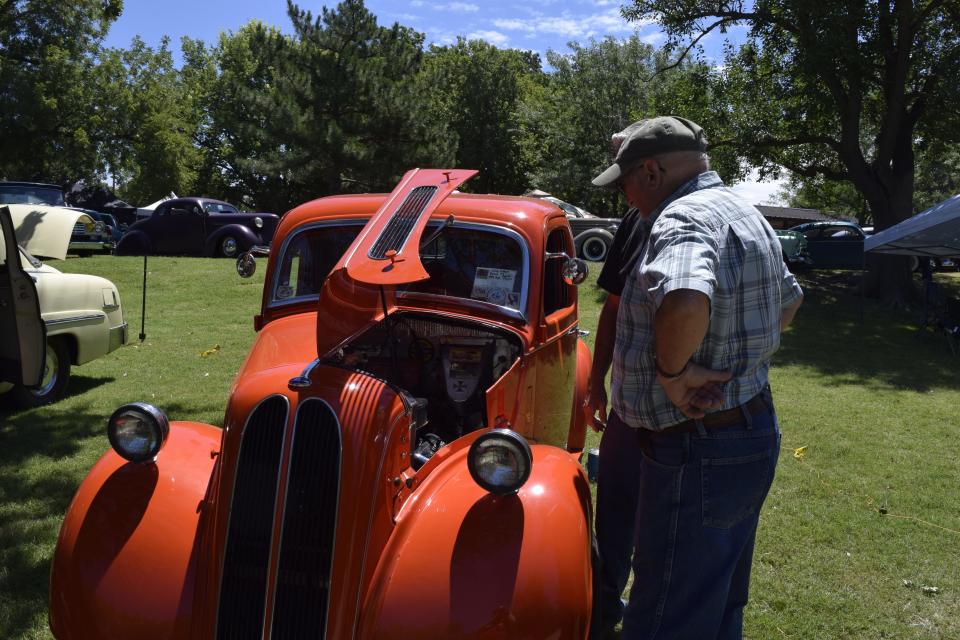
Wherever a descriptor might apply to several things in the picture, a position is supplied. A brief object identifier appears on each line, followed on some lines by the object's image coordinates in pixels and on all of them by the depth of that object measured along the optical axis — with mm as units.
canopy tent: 11812
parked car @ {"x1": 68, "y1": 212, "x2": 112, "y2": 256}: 17531
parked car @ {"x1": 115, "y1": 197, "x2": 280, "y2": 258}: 18625
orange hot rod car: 2570
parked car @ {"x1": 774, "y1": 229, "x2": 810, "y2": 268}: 21750
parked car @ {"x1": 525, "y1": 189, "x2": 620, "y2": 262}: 17203
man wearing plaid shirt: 2258
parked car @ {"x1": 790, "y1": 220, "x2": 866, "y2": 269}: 22094
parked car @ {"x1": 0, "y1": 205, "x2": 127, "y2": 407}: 6605
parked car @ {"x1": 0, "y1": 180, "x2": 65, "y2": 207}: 15188
